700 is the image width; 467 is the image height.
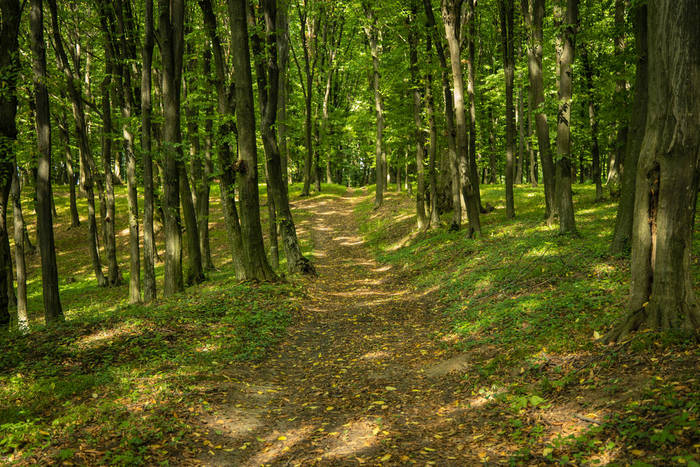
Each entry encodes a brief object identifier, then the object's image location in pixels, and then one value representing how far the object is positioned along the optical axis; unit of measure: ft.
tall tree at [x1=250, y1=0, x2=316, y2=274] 43.68
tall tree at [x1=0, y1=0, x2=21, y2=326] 31.78
